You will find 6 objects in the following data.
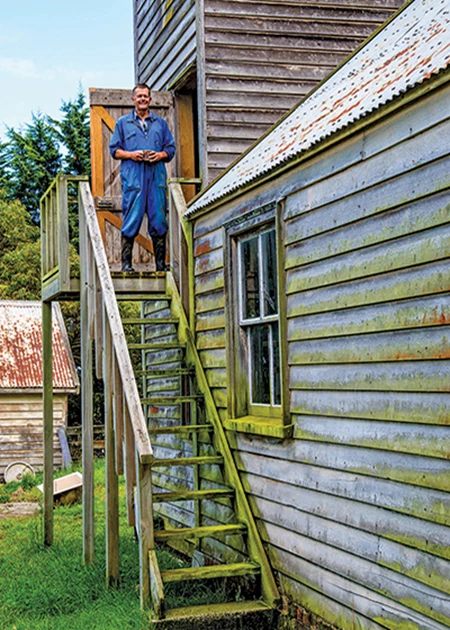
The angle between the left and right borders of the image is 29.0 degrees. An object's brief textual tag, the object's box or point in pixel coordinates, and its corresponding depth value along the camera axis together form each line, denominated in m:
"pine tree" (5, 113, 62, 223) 34.50
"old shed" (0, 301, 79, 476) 19.59
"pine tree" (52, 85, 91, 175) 35.59
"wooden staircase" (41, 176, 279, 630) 6.01
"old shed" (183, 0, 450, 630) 4.29
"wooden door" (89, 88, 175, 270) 9.73
